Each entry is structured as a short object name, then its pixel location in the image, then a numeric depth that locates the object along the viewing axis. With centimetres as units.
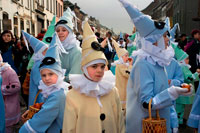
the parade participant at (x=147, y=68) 307
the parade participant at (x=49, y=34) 507
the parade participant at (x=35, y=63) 446
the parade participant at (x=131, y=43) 853
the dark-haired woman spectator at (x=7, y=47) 738
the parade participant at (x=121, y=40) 1167
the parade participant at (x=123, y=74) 610
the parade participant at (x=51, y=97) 320
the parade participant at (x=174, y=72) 462
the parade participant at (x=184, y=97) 597
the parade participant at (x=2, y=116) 431
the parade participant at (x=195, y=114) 402
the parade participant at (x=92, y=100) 294
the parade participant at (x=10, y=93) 518
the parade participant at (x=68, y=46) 433
